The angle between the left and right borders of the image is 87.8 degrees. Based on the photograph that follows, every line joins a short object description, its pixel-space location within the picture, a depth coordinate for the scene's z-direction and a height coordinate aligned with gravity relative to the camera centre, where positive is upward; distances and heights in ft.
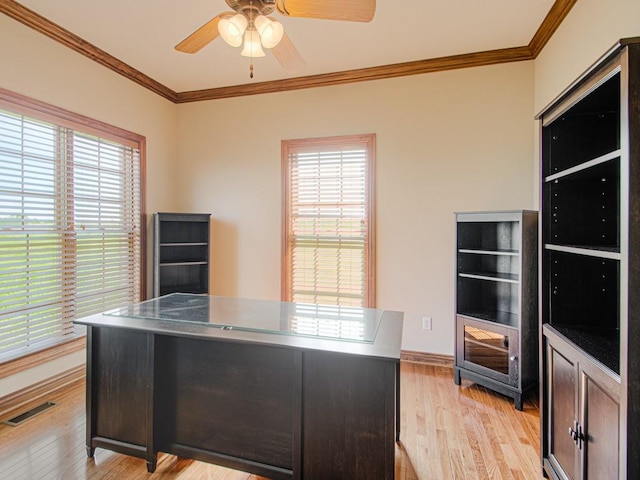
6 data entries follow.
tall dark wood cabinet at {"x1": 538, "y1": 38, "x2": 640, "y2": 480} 3.69 -0.57
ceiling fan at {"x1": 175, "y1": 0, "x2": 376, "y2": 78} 5.59 +3.93
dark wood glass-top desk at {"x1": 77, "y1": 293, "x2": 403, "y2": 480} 5.05 -2.58
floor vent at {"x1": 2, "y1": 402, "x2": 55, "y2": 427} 7.77 -4.32
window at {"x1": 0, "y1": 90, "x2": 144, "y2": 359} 8.33 +0.48
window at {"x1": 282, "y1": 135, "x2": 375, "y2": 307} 11.65 +0.65
